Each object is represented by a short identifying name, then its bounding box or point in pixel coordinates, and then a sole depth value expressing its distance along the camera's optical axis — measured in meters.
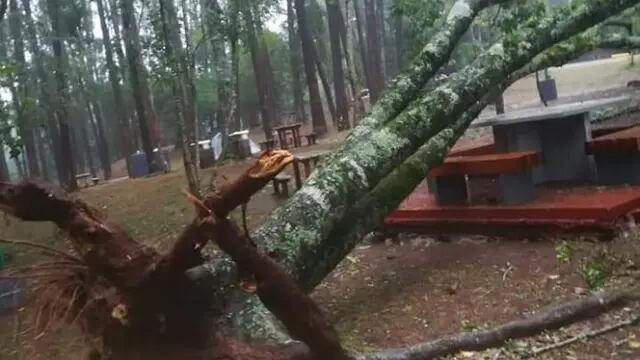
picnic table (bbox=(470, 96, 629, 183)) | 6.79
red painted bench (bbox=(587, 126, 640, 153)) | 6.09
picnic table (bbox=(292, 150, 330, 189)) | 8.67
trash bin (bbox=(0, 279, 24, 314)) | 4.96
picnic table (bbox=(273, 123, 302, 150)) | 15.75
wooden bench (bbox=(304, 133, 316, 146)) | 16.27
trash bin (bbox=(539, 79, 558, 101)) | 17.83
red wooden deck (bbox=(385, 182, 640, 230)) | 5.32
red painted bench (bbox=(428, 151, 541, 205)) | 5.96
